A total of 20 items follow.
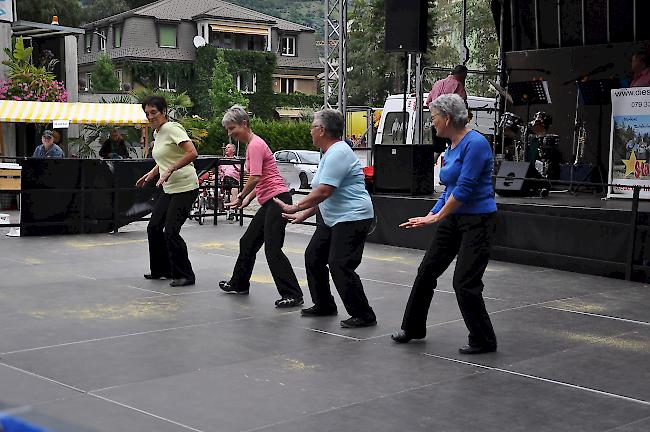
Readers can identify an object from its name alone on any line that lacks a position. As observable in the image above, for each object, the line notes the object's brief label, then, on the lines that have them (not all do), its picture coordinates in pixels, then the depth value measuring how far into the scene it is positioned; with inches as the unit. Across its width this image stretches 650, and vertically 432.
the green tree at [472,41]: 2068.2
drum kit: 608.4
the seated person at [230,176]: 714.8
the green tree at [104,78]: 2362.2
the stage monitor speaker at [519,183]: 535.5
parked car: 1204.9
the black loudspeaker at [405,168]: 546.3
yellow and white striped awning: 942.4
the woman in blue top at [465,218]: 259.9
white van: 906.1
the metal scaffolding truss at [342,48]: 644.7
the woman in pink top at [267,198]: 338.6
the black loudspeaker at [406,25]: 572.4
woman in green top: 364.2
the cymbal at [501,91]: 654.5
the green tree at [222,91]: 2470.5
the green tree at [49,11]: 2753.4
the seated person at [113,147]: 832.9
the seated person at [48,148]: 737.0
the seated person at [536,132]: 611.5
